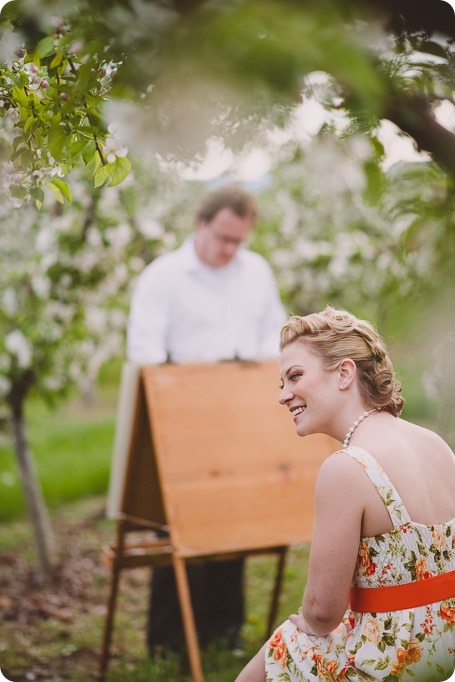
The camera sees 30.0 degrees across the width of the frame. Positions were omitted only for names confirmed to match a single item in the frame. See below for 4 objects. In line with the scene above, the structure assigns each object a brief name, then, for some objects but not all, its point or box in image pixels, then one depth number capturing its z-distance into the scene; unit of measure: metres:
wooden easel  3.32
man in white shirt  3.97
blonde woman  1.90
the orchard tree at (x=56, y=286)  5.08
